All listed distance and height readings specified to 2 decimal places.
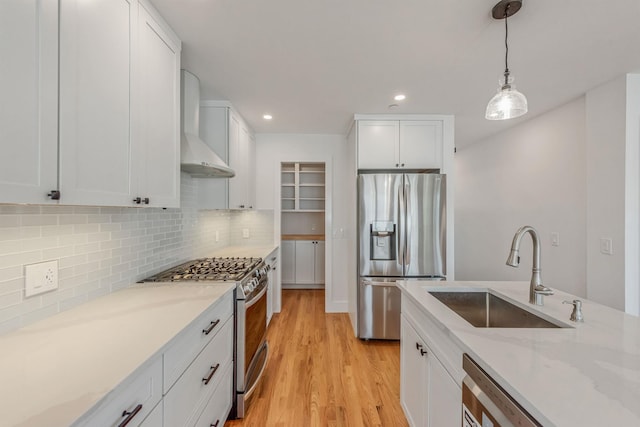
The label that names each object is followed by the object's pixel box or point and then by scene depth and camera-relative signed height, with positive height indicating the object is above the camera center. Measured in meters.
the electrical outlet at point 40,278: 1.05 -0.26
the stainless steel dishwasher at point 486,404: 0.70 -0.55
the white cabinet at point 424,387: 1.08 -0.81
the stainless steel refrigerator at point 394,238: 2.81 -0.23
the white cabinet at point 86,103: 0.76 +0.42
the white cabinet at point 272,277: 3.07 -0.77
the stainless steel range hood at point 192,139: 1.85 +0.56
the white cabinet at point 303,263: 4.80 -0.85
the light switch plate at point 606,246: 2.20 -0.24
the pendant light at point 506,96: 1.36 +0.65
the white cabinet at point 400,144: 2.96 +0.79
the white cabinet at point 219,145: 2.54 +0.67
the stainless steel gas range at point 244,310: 1.72 -0.66
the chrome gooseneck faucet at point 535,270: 1.26 -0.26
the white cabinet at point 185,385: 0.75 -0.63
